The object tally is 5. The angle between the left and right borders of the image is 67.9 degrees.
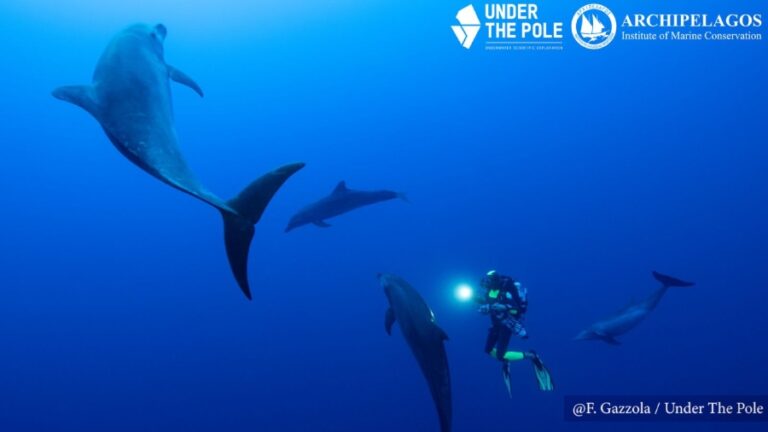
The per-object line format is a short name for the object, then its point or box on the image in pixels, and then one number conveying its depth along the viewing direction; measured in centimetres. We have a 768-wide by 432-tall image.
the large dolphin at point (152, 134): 279
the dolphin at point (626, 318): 999
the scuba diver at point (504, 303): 717
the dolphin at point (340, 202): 962
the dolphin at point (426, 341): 452
